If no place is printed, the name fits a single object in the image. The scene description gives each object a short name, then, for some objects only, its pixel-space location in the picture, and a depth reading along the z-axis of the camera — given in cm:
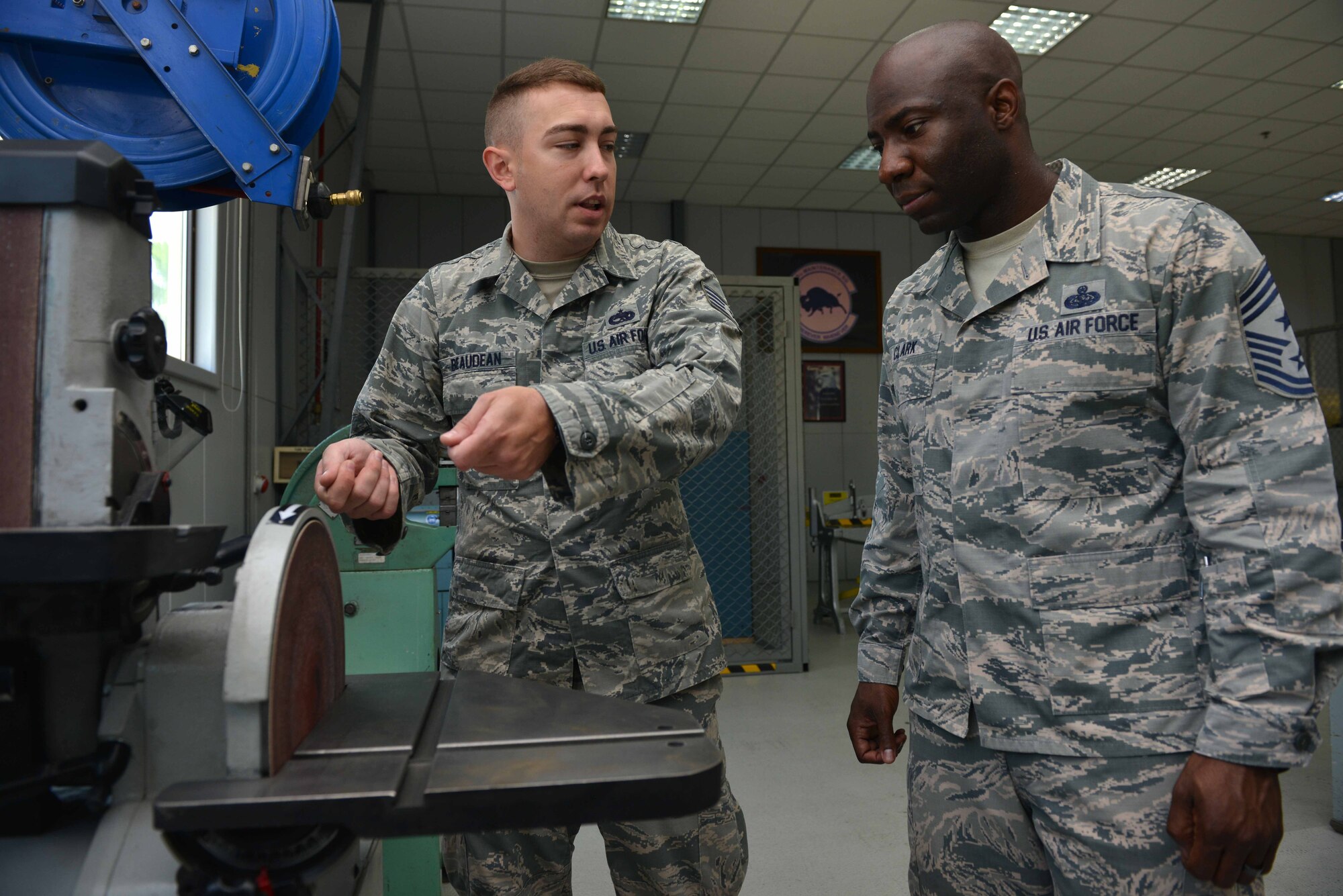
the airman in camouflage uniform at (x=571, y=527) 124
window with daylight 263
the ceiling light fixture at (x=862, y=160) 670
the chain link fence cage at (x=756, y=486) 470
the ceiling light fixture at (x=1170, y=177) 709
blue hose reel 97
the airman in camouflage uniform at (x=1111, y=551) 91
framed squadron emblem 790
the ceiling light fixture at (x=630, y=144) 629
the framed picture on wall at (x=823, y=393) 794
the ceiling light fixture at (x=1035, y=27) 475
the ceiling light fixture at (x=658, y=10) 461
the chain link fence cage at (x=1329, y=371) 781
